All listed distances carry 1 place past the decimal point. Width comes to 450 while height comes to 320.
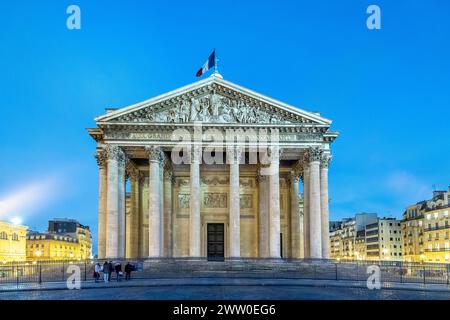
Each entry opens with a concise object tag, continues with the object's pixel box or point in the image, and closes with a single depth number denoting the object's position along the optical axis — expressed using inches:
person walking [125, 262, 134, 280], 1249.7
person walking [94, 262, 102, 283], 1222.9
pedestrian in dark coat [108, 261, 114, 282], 1223.9
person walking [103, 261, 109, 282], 1225.1
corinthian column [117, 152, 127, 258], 1622.8
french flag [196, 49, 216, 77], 1721.2
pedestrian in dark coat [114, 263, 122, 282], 1239.3
